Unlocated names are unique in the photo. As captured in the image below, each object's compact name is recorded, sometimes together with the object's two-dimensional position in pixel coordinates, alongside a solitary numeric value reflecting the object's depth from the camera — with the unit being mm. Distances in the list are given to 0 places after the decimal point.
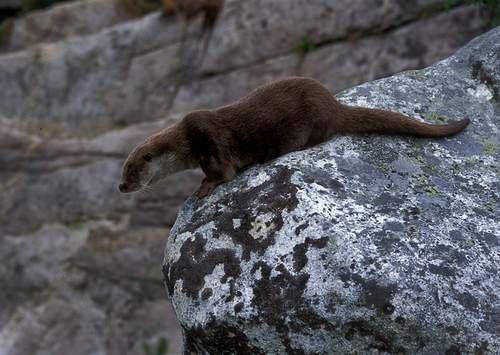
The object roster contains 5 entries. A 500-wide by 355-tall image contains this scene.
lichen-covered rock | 4437
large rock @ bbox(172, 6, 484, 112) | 13422
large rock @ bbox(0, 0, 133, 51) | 19734
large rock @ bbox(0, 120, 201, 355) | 15398
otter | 5914
